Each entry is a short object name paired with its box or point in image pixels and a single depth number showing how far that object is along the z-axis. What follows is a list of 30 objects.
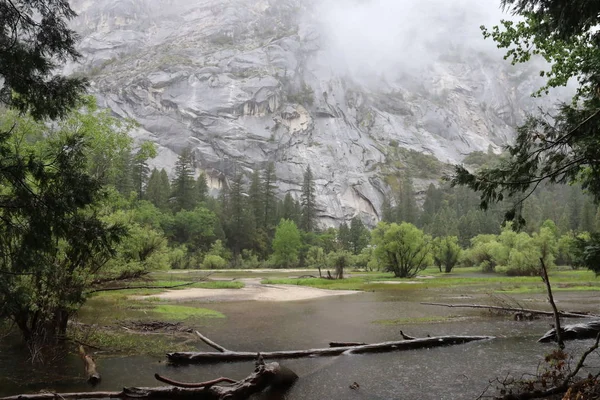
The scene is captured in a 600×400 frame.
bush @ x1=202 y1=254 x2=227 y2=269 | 76.12
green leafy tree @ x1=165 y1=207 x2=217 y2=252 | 86.06
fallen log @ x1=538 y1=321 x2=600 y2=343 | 14.33
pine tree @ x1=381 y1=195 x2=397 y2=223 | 130.38
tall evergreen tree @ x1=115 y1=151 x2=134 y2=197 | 74.94
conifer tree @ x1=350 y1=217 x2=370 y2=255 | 100.50
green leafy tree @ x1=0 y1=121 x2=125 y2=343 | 7.21
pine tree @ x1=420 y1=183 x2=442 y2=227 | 141.20
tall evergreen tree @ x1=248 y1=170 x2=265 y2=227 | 109.17
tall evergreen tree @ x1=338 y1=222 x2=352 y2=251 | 102.06
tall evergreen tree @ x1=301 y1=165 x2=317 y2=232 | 118.81
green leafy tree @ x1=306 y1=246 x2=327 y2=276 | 70.76
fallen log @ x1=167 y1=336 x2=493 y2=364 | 12.16
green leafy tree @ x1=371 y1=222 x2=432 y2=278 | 51.25
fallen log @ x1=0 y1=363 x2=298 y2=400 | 8.35
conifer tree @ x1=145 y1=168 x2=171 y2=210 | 95.50
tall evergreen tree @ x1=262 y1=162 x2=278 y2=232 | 109.57
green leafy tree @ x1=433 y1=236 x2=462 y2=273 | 65.31
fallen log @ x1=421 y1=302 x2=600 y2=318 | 14.15
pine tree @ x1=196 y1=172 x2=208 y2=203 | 111.95
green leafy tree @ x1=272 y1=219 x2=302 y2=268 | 85.88
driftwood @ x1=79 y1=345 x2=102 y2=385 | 10.47
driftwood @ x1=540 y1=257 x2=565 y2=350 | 11.63
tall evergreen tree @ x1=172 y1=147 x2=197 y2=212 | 100.44
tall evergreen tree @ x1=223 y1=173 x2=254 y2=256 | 96.31
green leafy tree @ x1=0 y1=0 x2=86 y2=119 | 7.05
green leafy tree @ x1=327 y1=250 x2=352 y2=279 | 51.50
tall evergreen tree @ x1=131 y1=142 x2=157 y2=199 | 93.12
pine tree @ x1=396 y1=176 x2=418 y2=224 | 128.88
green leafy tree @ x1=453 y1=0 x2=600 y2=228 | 7.52
